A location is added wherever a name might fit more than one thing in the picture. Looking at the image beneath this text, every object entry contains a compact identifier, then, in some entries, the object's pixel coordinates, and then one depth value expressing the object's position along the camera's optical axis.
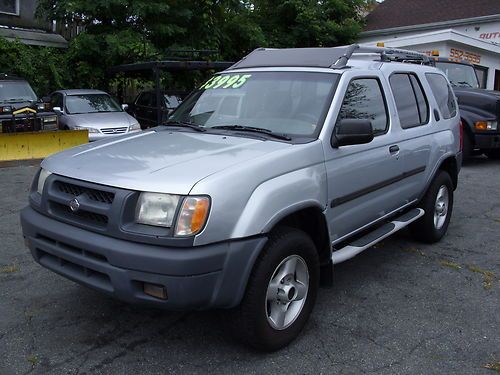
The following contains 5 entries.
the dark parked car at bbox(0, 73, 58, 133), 10.46
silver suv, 2.78
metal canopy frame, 12.34
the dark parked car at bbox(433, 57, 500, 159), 10.20
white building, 17.75
